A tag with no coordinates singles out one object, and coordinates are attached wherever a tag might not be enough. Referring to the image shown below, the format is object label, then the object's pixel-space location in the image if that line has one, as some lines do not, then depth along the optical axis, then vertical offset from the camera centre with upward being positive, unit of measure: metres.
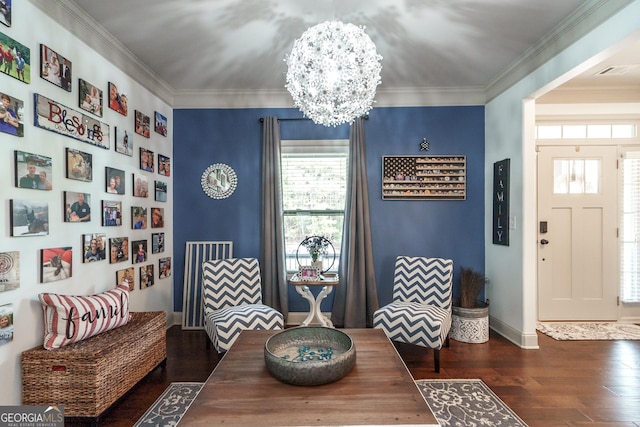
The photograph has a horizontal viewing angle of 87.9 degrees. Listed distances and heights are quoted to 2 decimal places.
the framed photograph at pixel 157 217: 3.54 -0.04
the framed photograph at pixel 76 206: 2.32 +0.06
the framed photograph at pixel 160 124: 3.63 +1.01
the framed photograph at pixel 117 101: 2.84 +1.00
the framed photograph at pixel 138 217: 3.17 -0.03
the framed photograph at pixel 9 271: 1.86 -0.32
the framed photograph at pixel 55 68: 2.14 +0.98
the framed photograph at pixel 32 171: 1.96 +0.27
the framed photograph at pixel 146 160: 3.34 +0.56
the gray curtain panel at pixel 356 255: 3.76 -0.48
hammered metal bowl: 1.50 -0.72
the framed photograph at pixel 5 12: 1.86 +1.15
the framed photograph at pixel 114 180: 2.78 +0.29
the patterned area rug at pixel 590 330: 3.46 -1.29
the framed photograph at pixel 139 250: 3.18 -0.36
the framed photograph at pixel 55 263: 2.13 -0.33
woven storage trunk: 1.96 -0.98
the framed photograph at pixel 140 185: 3.20 +0.29
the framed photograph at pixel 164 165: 3.71 +0.56
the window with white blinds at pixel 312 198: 4.05 +0.19
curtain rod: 3.92 +1.13
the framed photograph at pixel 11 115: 1.86 +0.57
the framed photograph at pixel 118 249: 2.84 -0.31
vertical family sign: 3.48 +0.12
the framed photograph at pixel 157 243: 3.54 -0.32
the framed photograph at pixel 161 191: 3.63 +0.25
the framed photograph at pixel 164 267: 3.69 -0.61
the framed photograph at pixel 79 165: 2.35 +0.36
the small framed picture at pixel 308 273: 3.29 -0.60
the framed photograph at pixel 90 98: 2.48 +0.90
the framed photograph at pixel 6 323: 1.85 -0.62
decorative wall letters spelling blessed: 2.12 +0.65
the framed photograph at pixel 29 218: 1.93 -0.02
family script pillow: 2.06 -0.67
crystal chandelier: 1.92 +0.86
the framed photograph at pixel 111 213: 2.74 +0.01
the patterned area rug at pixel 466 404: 2.06 -1.29
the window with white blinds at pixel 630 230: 3.94 -0.20
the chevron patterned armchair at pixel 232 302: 2.77 -0.87
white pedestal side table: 3.21 -0.77
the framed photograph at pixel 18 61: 1.88 +0.91
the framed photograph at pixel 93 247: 2.51 -0.26
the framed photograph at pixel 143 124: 3.26 +0.91
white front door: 3.91 -0.24
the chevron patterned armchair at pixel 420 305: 2.81 -0.88
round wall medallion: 3.98 +0.38
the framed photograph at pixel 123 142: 2.94 +0.66
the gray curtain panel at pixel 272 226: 3.82 -0.14
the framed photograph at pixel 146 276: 3.32 -0.64
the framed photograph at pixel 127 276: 2.94 -0.57
